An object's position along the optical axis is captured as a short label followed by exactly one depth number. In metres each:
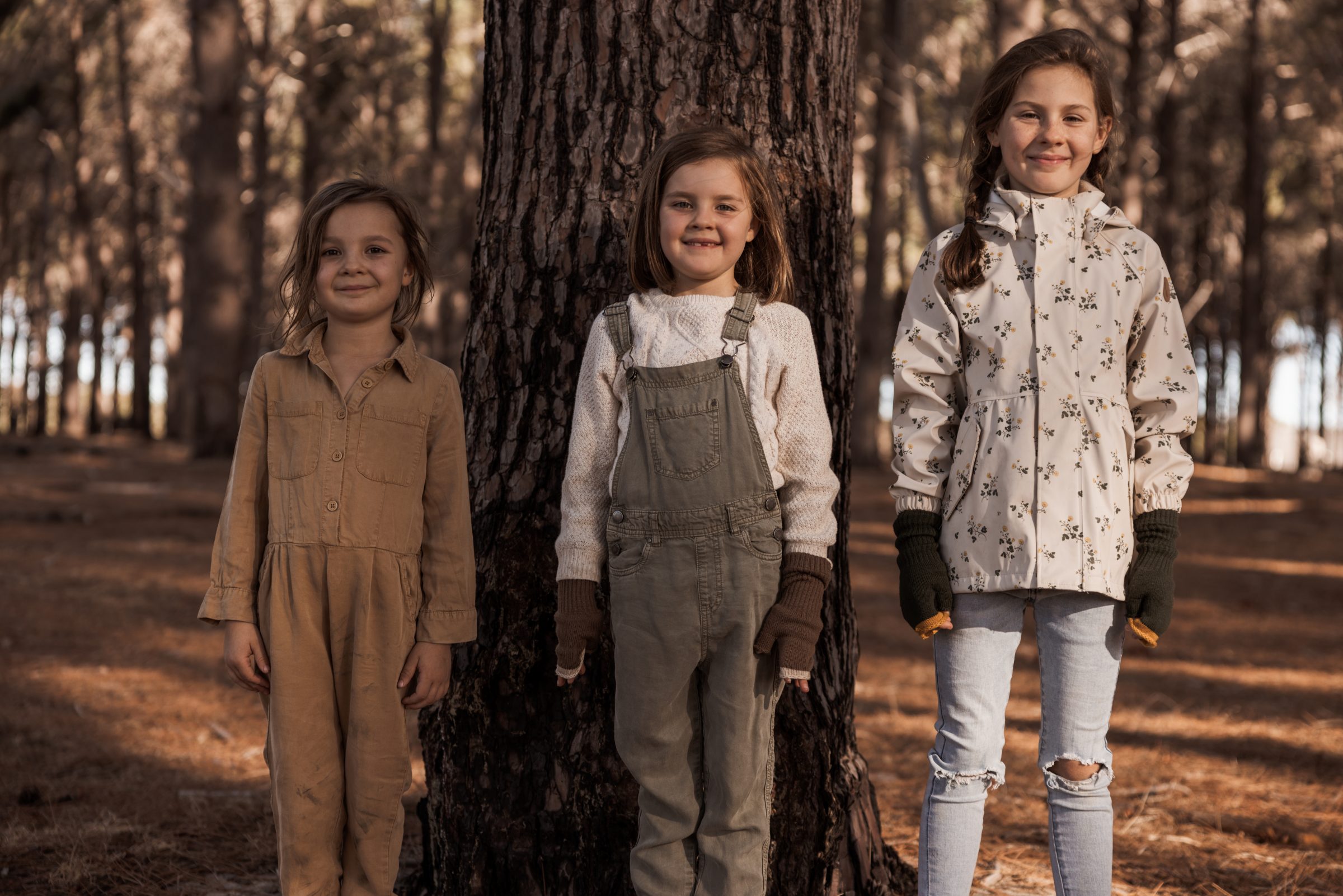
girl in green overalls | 2.58
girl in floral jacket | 2.69
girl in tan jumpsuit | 2.71
